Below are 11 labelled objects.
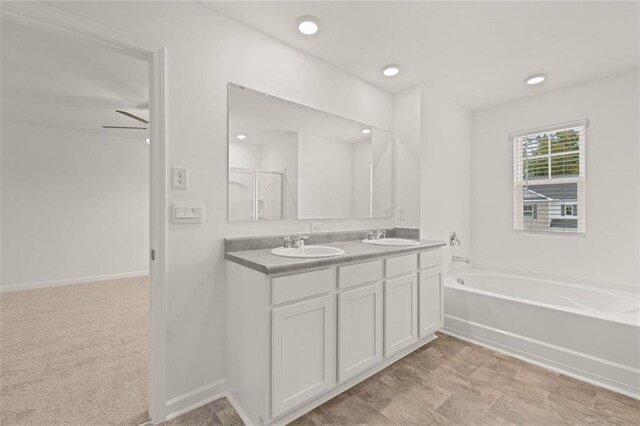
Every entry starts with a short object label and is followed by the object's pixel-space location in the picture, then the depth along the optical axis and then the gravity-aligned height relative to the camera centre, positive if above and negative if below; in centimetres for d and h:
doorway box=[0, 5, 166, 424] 157 -32
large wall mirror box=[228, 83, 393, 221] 193 +41
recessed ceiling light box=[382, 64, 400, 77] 249 +129
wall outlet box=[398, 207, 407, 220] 294 -2
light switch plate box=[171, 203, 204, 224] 162 -1
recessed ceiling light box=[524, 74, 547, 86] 267 +129
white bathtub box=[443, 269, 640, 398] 186 -90
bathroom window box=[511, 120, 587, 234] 286 +36
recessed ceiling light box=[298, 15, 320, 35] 187 +129
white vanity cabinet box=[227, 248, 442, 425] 143 -71
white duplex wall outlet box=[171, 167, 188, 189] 162 +20
